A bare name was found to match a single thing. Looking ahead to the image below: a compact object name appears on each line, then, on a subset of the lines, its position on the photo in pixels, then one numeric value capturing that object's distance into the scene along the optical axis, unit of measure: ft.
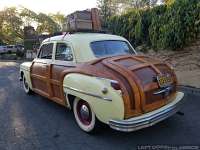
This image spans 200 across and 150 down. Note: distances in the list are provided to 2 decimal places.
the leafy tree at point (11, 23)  95.87
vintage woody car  8.74
